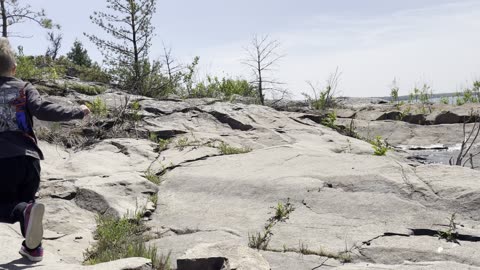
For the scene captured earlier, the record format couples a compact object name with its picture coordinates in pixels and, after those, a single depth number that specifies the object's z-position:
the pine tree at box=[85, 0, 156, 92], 14.96
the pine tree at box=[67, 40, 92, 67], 30.33
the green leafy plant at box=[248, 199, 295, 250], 4.45
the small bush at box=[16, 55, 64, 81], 11.62
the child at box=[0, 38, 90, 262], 3.79
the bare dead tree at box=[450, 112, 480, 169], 7.58
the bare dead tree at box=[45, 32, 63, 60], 32.06
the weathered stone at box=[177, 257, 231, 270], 3.63
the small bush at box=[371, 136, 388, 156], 7.07
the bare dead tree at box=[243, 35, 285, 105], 15.30
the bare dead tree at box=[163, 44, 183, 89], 14.66
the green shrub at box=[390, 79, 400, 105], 17.56
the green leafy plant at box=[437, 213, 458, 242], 4.27
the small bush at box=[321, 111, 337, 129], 10.53
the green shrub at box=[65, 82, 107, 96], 11.89
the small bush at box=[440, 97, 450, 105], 16.20
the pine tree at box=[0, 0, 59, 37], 16.77
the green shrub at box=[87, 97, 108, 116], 9.68
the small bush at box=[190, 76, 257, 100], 15.00
